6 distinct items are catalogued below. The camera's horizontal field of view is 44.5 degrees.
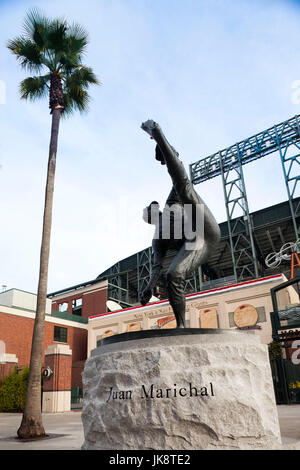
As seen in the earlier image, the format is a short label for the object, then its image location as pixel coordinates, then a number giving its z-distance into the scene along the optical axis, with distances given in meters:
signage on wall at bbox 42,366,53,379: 18.36
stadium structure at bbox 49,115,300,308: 34.06
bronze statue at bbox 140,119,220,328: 5.01
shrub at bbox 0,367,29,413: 18.17
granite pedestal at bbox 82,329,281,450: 3.75
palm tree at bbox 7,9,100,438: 9.55
